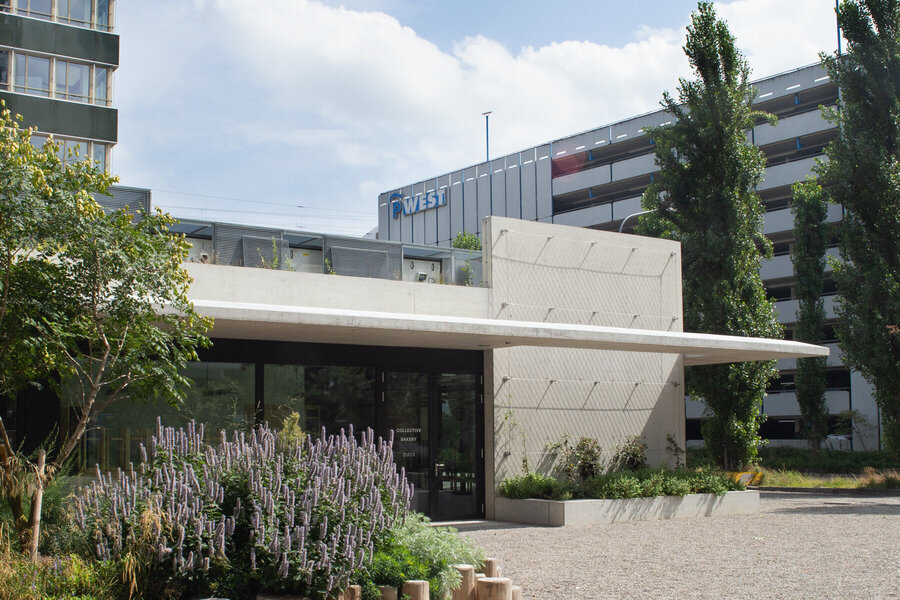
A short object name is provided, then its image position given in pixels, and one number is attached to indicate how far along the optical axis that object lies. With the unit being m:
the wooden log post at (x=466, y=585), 6.69
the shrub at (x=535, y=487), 14.78
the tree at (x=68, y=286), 7.04
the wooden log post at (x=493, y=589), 6.55
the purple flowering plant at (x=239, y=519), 5.91
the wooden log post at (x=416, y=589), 6.21
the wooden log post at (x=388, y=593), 6.18
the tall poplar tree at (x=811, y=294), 32.25
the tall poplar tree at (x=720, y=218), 22.75
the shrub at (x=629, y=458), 17.25
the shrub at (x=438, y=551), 6.74
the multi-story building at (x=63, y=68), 27.78
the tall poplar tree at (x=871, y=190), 23.52
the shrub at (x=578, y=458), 16.42
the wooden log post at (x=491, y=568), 7.23
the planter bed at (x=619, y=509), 14.29
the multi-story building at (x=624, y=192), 41.84
